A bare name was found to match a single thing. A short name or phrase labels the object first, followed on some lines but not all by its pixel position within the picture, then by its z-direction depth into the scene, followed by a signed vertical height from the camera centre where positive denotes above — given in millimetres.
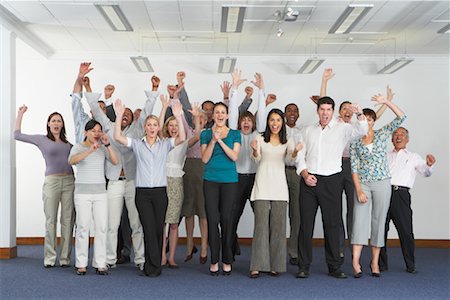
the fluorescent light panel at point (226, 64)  8291 +1213
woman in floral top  5902 -400
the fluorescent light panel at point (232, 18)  6301 +1446
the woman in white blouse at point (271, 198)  5734 -489
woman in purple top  6422 -467
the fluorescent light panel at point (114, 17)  6300 +1459
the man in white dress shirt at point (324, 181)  5641 -316
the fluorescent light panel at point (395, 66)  8195 +1192
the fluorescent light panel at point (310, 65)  8368 +1217
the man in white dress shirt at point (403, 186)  6355 -417
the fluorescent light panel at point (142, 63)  8250 +1233
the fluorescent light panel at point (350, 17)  6273 +1474
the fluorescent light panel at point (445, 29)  7523 +1517
